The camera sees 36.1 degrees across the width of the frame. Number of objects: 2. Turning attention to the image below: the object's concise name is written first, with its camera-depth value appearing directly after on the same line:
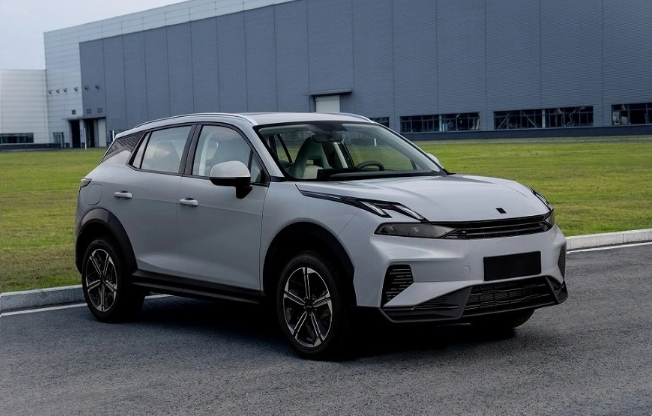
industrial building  69.19
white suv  6.30
